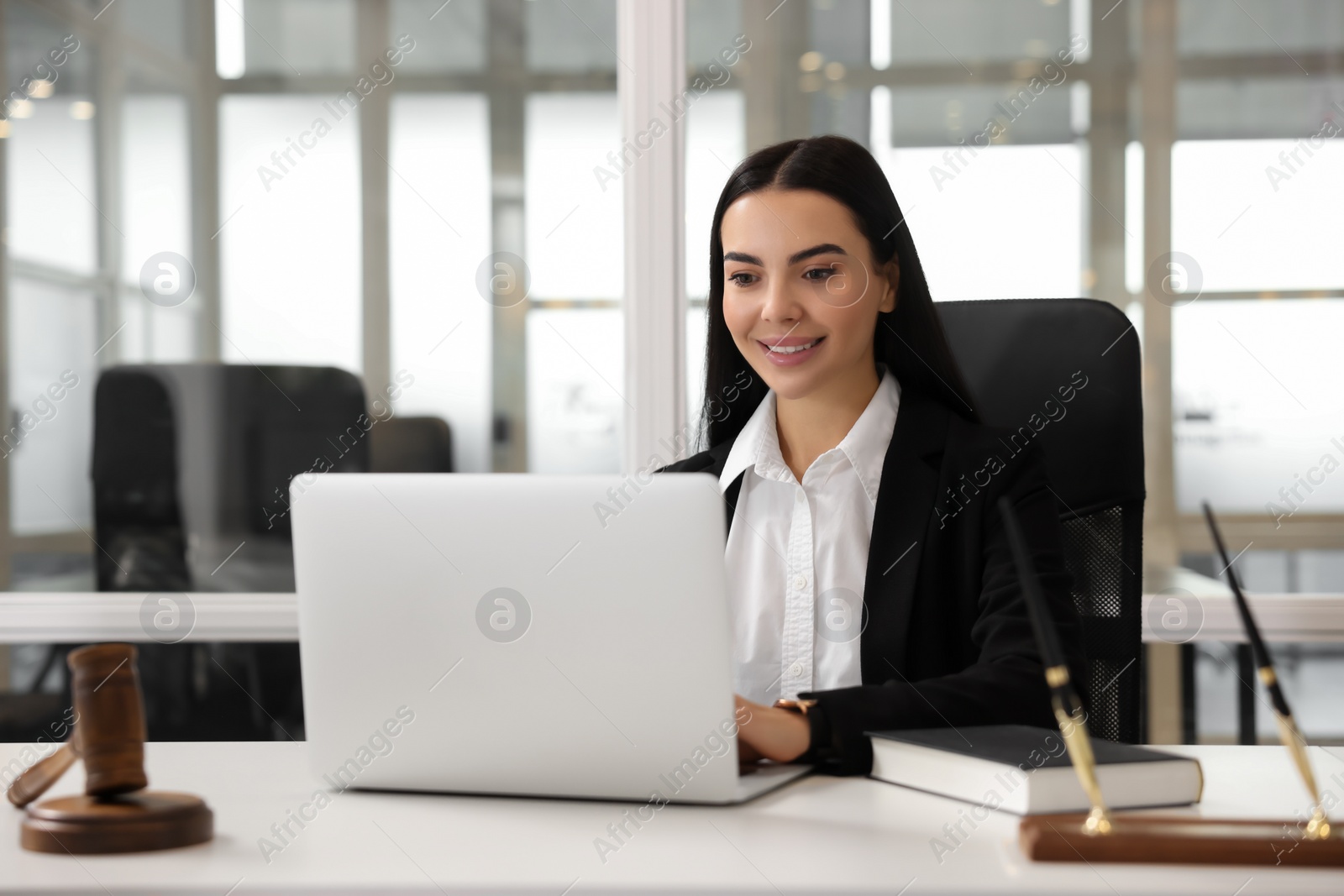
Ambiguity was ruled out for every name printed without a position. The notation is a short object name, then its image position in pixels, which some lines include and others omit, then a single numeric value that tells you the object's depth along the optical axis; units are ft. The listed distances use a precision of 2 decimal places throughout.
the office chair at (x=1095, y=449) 5.10
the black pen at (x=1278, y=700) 2.72
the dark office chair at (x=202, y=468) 8.67
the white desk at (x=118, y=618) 8.50
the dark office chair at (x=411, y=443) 8.57
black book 2.97
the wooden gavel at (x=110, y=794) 2.82
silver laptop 2.97
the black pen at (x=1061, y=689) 2.67
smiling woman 4.98
